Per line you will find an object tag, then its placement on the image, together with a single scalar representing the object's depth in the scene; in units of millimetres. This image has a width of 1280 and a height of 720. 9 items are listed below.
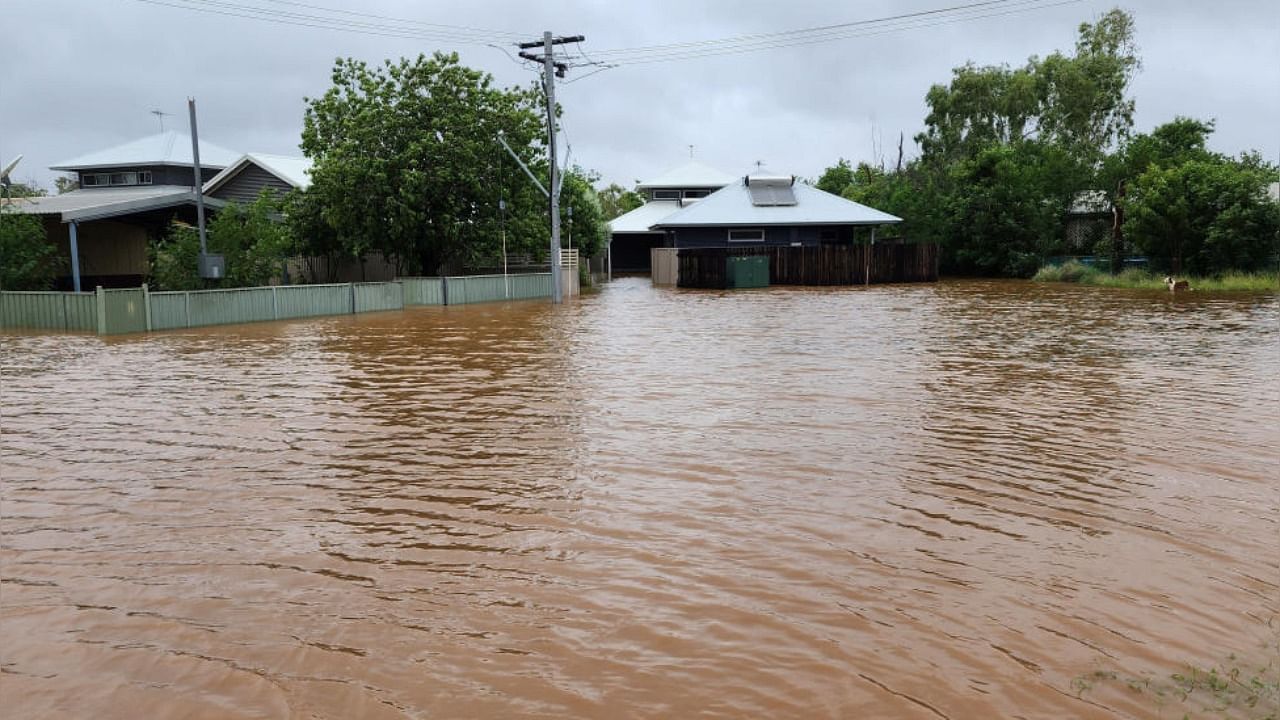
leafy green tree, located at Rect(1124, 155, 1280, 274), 37469
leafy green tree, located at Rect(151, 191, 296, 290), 29609
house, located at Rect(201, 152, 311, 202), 41781
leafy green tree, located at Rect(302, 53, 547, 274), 34656
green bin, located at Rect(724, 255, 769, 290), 44656
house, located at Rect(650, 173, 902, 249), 48281
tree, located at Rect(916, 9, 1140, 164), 61750
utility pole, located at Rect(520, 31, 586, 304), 36031
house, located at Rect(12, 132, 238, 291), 31234
